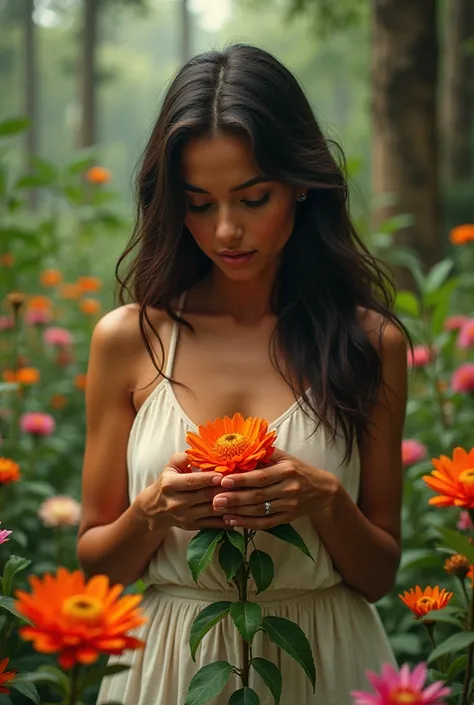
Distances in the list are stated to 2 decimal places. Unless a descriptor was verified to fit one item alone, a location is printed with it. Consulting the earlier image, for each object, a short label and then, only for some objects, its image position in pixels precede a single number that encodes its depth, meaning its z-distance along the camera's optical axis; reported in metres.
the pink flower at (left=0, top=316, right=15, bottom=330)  2.83
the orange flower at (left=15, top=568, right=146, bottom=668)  0.80
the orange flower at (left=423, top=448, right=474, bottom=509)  1.15
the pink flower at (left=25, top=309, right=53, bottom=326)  3.44
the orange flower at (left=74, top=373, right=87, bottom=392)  3.24
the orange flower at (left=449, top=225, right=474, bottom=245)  3.39
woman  1.50
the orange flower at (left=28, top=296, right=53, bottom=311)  3.45
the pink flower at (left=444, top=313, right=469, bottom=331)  3.05
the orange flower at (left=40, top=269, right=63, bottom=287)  3.59
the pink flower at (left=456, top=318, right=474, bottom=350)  2.88
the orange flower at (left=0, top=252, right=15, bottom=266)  2.90
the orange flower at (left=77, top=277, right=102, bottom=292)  3.72
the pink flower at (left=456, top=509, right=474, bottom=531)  1.57
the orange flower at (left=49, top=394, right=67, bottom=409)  3.22
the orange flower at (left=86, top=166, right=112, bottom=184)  4.17
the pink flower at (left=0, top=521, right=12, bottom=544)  1.04
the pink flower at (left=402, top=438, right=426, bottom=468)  2.46
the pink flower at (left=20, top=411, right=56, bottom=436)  2.60
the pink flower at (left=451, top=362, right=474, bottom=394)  2.52
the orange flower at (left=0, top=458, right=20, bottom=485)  1.50
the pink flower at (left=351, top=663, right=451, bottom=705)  0.80
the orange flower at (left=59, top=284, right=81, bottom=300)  3.71
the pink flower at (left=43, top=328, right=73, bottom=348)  3.46
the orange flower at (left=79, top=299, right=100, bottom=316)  3.58
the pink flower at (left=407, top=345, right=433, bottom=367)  2.51
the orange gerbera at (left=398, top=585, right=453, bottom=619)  1.21
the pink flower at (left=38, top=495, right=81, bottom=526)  2.39
